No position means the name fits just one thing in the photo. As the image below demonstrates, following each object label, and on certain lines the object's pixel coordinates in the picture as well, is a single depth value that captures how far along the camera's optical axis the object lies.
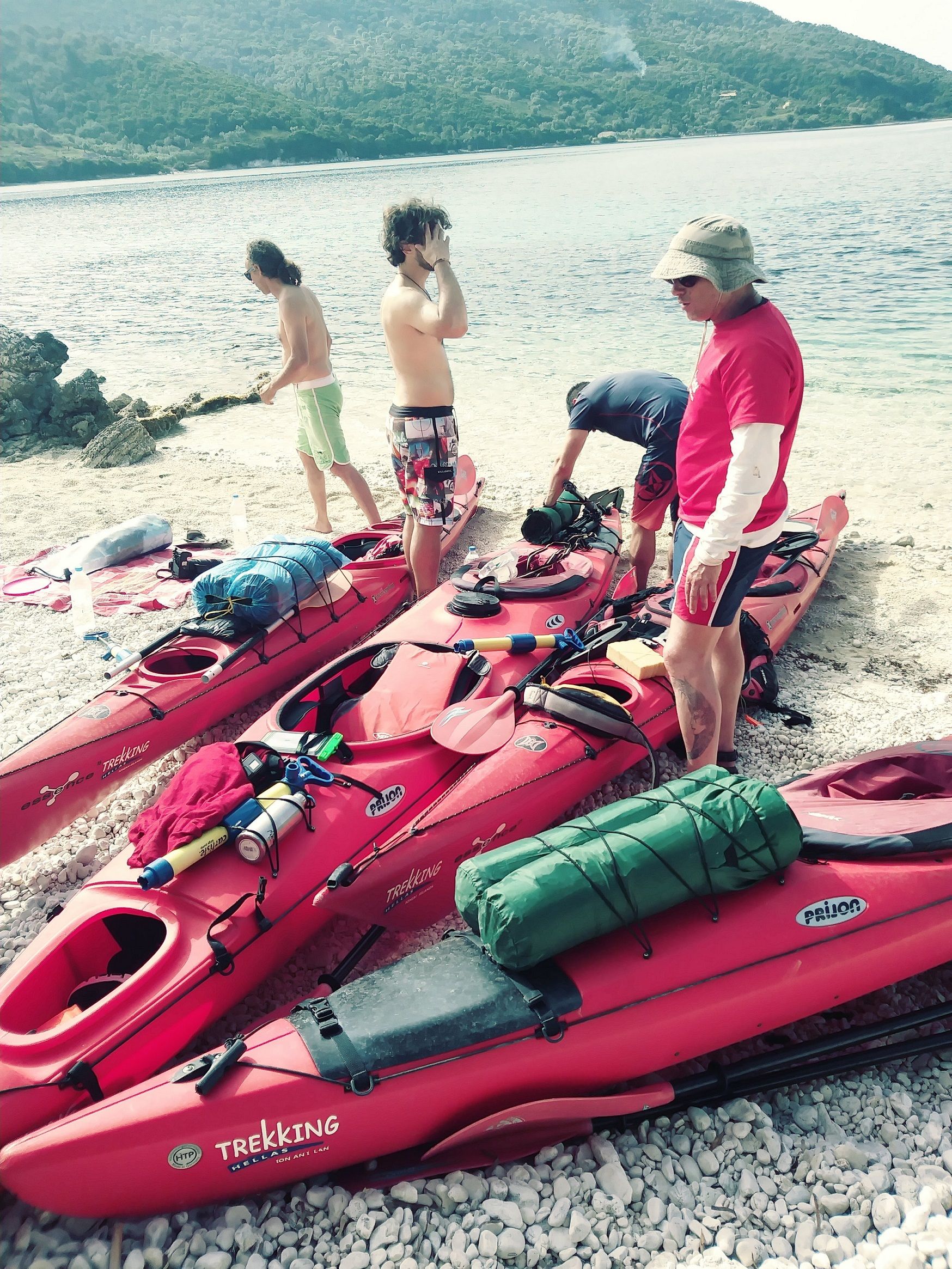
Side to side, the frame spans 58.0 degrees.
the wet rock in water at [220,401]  11.42
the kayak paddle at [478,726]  3.45
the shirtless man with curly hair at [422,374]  4.49
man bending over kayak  4.91
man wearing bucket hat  2.78
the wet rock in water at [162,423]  10.15
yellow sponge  3.87
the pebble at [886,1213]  2.19
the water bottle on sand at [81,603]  5.55
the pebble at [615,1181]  2.29
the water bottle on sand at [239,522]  6.42
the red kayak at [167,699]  3.60
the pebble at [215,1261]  2.13
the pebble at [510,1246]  2.16
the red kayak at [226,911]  2.45
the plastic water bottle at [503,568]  4.88
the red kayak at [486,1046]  2.22
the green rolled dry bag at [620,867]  2.41
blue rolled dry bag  4.63
